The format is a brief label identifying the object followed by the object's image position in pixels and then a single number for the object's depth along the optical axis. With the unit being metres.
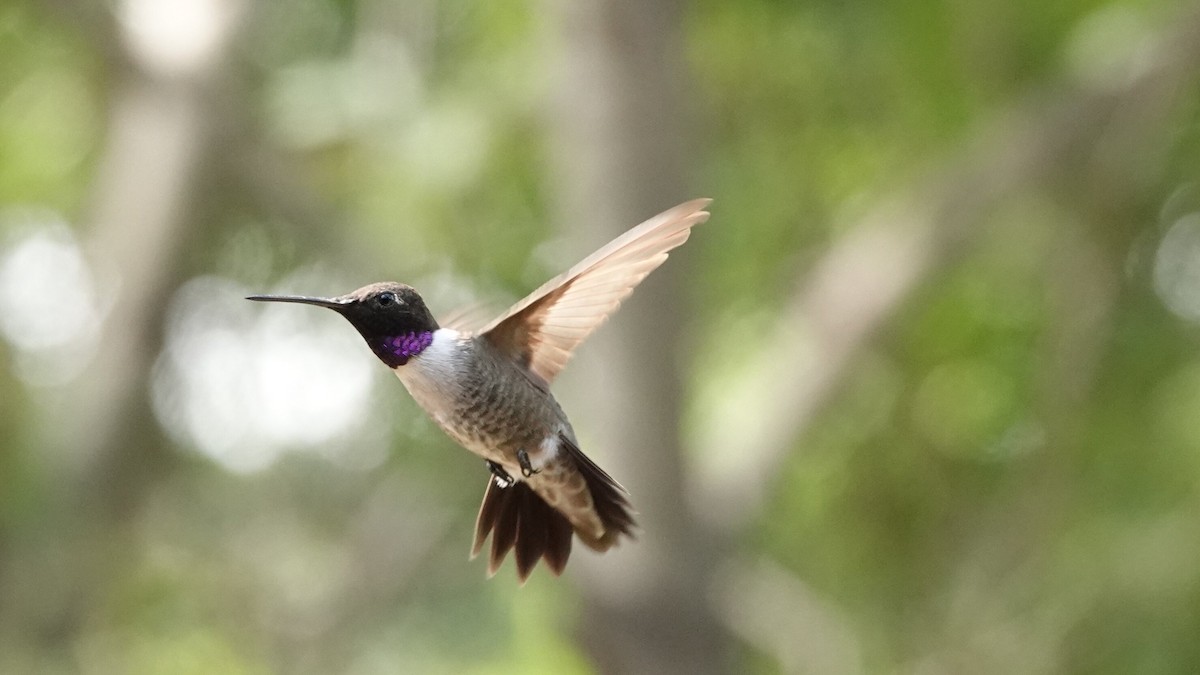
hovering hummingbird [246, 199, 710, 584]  1.33
